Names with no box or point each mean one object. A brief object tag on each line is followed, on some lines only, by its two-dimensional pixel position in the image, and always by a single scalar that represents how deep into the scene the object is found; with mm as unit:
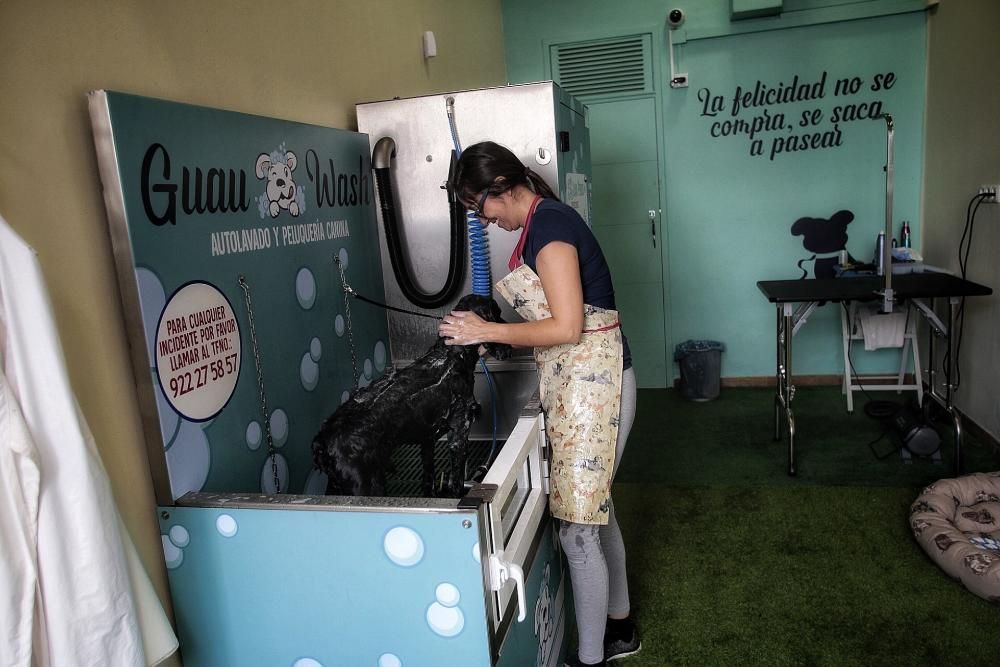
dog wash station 1195
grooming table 3094
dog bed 2273
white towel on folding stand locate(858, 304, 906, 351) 4031
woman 1662
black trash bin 4367
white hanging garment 965
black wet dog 1466
